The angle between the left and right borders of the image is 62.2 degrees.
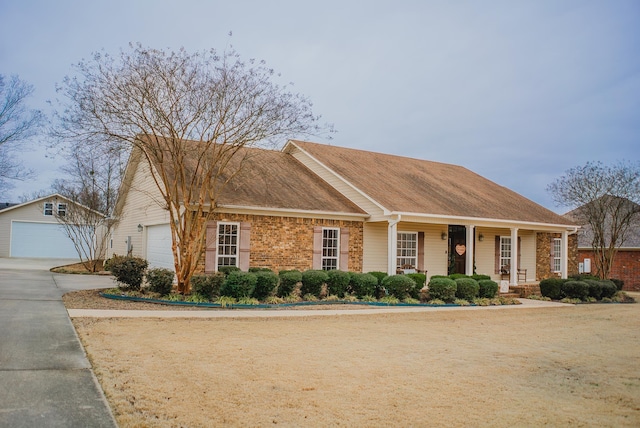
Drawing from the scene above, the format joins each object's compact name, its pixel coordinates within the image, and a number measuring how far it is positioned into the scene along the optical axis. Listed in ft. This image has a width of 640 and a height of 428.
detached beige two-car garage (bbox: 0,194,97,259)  103.35
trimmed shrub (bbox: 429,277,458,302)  50.08
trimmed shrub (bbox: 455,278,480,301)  51.39
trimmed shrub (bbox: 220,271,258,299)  41.55
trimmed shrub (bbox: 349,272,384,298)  47.52
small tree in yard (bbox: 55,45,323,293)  41.93
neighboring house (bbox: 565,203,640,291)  88.87
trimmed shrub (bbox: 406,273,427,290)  50.60
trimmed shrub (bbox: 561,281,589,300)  57.93
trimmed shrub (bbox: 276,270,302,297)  44.50
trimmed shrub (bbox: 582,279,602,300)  59.41
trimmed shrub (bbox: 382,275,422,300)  48.47
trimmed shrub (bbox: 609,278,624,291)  67.76
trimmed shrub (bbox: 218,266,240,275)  47.40
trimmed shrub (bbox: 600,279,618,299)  60.29
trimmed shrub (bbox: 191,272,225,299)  41.52
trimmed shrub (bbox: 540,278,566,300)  58.91
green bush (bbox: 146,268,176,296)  43.04
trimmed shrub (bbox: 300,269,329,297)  45.47
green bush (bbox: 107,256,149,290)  45.14
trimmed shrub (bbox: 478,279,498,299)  53.72
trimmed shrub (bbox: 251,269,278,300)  42.60
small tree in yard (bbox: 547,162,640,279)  72.54
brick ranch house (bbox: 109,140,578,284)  53.11
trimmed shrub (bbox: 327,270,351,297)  46.82
